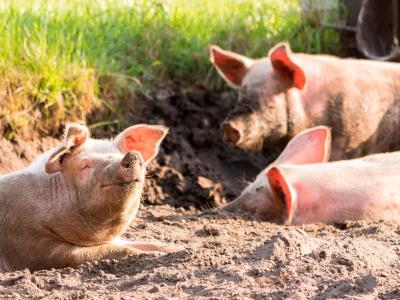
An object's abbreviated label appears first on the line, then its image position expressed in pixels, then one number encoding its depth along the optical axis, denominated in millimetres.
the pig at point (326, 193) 12844
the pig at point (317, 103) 16562
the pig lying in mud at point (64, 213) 10078
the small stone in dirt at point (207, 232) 12109
